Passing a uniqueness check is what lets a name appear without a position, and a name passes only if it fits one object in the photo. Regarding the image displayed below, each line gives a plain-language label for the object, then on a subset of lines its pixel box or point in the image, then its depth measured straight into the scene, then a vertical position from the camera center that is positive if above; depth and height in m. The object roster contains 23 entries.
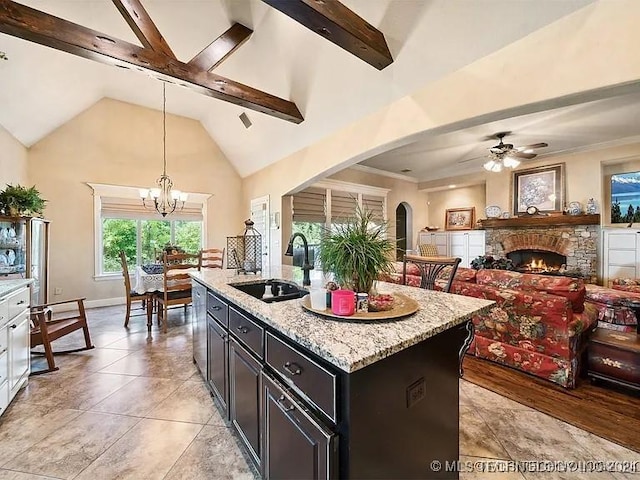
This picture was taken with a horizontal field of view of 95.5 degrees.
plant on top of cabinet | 3.28 +0.48
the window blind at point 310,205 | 5.78 +0.74
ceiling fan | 4.65 +1.44
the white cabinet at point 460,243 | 7.00 -0.04
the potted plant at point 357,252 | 1.39 -0.05
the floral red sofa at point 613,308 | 3.65 -0.87
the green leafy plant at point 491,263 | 5.52 -0.43
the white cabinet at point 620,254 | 4.81 -0.22
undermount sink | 2.16 -0.36
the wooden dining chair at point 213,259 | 4.99 -0.33
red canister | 1.28 -0.27
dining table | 3.97 -0.60
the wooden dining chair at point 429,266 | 2.36 -0.21
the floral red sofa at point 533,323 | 2.43 -0.74
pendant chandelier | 5.62 +1.00
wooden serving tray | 1.24 -0.32
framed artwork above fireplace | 5.77 +1.09
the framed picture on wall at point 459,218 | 7.64 +0.62
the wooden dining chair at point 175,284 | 3.86 -0.58
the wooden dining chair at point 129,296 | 4.05 -0.76
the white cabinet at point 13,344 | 2.05 -0.78
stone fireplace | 5.34 -0.04
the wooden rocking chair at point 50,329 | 2.74 -0.88
